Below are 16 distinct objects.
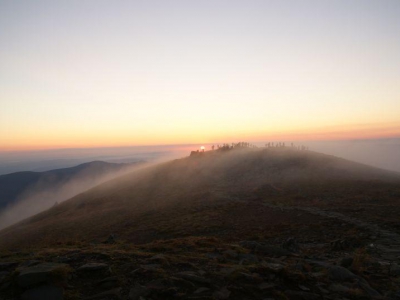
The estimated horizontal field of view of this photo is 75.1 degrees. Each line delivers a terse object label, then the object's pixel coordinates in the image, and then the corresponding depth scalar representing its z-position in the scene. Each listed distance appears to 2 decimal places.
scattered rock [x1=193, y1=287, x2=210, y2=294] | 6.63
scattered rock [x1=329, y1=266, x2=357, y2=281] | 8.12
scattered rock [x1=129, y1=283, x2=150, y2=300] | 6.37
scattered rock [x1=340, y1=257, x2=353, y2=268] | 9.25
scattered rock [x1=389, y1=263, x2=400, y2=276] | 8.65
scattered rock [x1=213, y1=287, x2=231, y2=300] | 6.46
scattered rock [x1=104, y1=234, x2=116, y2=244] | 14.43
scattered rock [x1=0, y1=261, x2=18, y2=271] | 8.20
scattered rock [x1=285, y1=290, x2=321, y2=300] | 6.78
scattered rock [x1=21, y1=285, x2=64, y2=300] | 6.23
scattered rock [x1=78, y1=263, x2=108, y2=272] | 7.71
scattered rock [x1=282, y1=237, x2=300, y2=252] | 11.57
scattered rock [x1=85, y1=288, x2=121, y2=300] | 6.34
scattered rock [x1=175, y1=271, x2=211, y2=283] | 7.21
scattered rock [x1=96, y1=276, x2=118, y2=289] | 6.93
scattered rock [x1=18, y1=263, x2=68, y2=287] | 6.69
